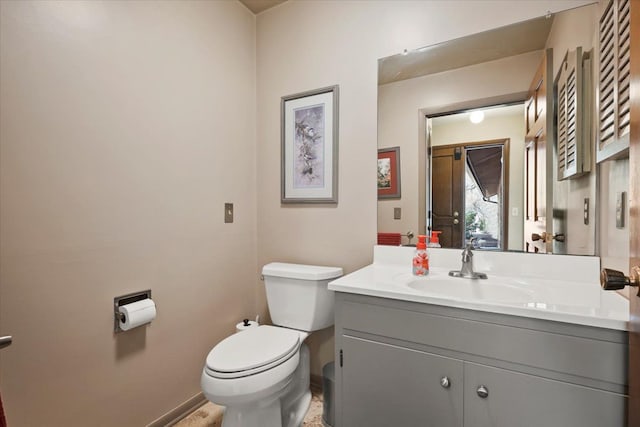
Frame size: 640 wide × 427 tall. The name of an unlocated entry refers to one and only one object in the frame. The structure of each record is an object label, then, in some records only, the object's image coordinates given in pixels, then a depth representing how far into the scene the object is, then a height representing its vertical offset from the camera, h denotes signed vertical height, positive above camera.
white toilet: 1.25 -0.63
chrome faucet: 1.41 -0.26
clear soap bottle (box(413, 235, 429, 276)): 1.46 -0.24
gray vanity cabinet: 0.88 -0.51
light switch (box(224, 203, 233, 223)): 1.95 -0.01
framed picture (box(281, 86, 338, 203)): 1.87 +0.40
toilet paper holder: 1.39 -0.41
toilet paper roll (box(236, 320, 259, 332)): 1.78 -0.65
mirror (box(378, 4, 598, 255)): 1.33 +0.34
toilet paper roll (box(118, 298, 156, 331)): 1.36 -0.45
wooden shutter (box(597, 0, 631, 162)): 0.92 +0.41
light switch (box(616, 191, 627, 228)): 1.01 +0.01
